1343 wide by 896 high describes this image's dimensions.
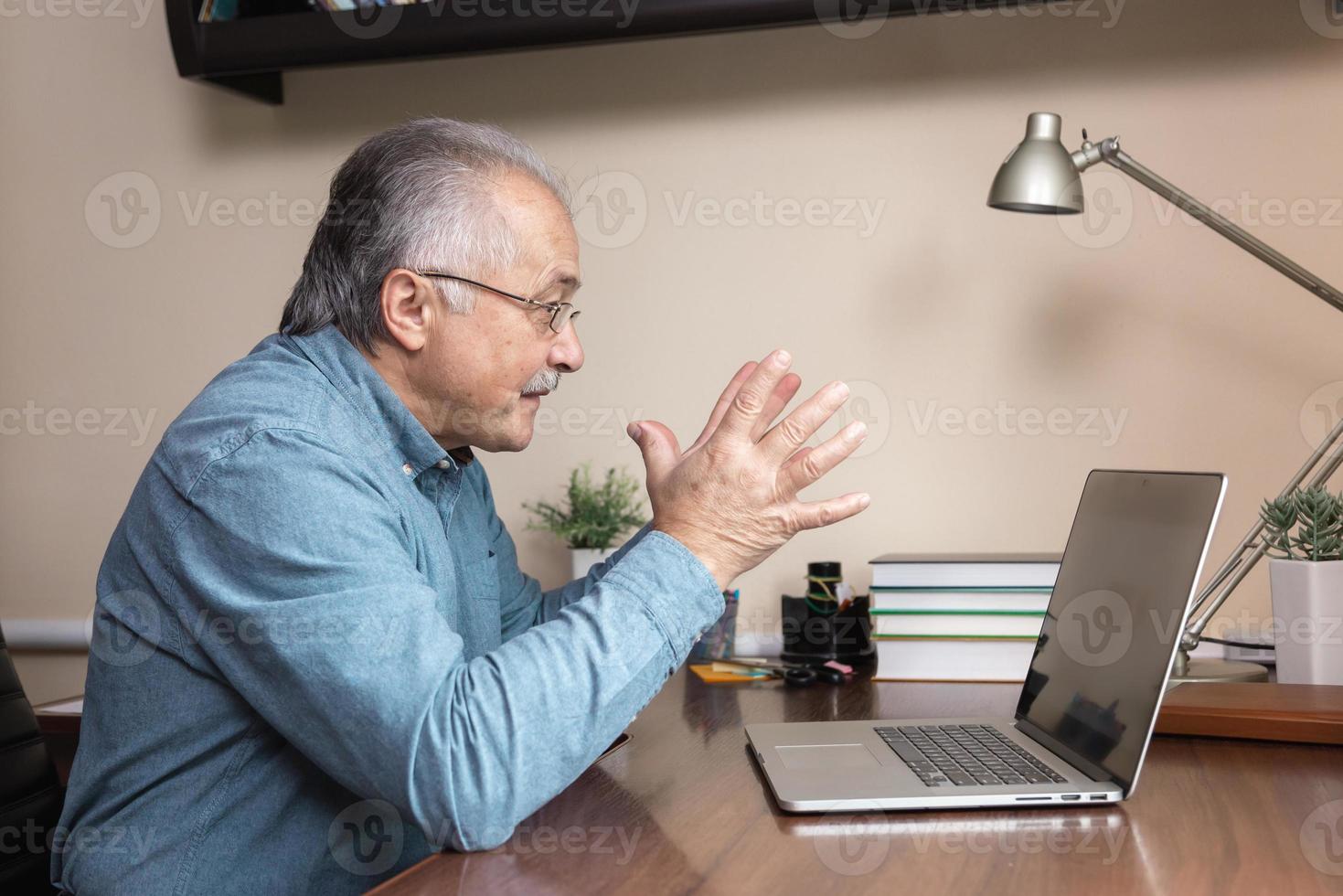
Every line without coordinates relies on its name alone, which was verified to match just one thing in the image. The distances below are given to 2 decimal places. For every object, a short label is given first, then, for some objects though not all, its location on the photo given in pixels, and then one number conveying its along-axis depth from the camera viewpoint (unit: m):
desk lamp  1.37
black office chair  1.21
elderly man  0.85
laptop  0.89
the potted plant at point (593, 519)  1.74
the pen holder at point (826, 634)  1.62
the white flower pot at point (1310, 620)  1.22
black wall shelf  1.55
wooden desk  0.75
